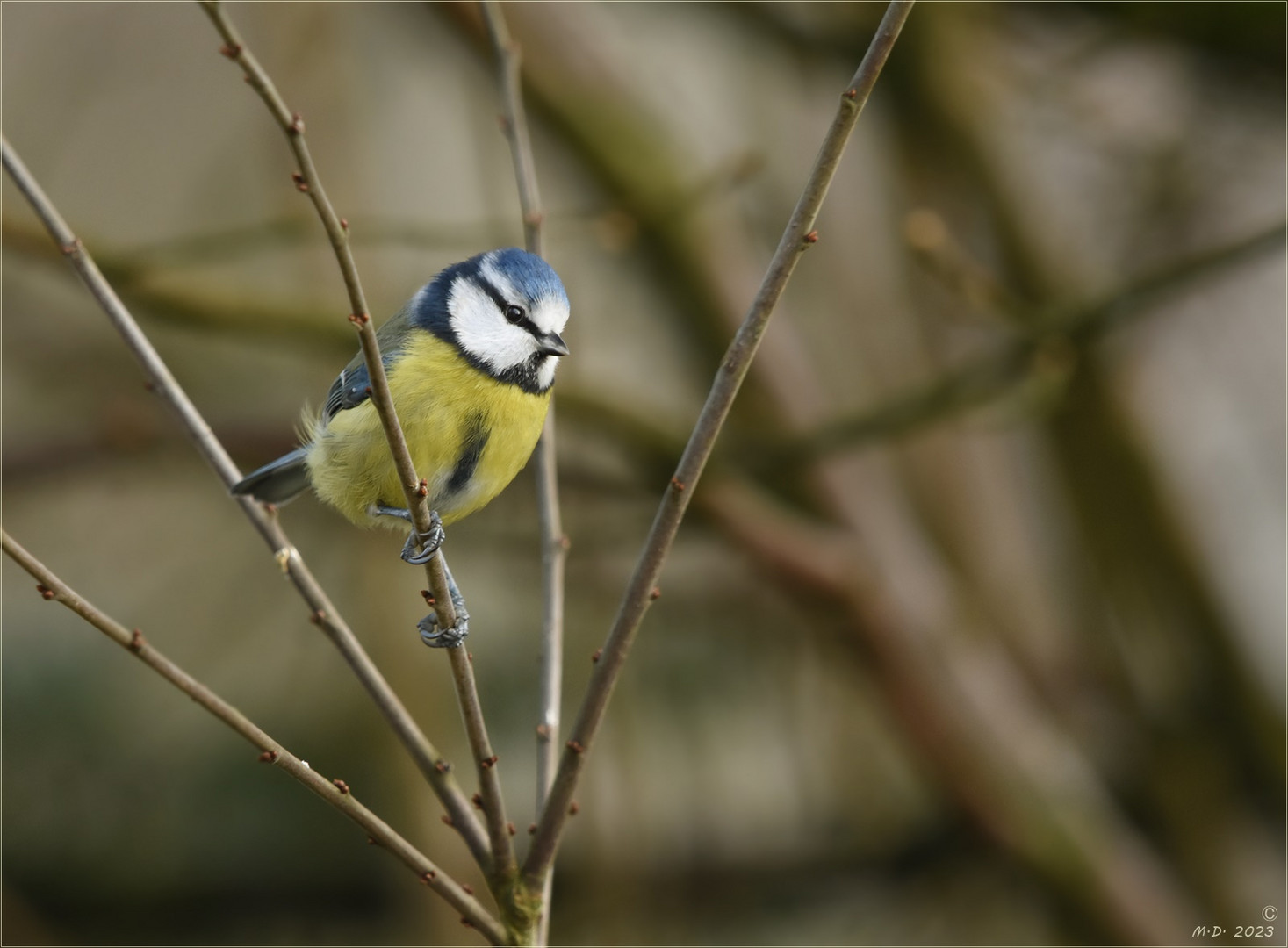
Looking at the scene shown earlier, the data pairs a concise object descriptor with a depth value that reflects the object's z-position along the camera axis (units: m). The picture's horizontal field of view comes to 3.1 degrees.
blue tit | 5.32
